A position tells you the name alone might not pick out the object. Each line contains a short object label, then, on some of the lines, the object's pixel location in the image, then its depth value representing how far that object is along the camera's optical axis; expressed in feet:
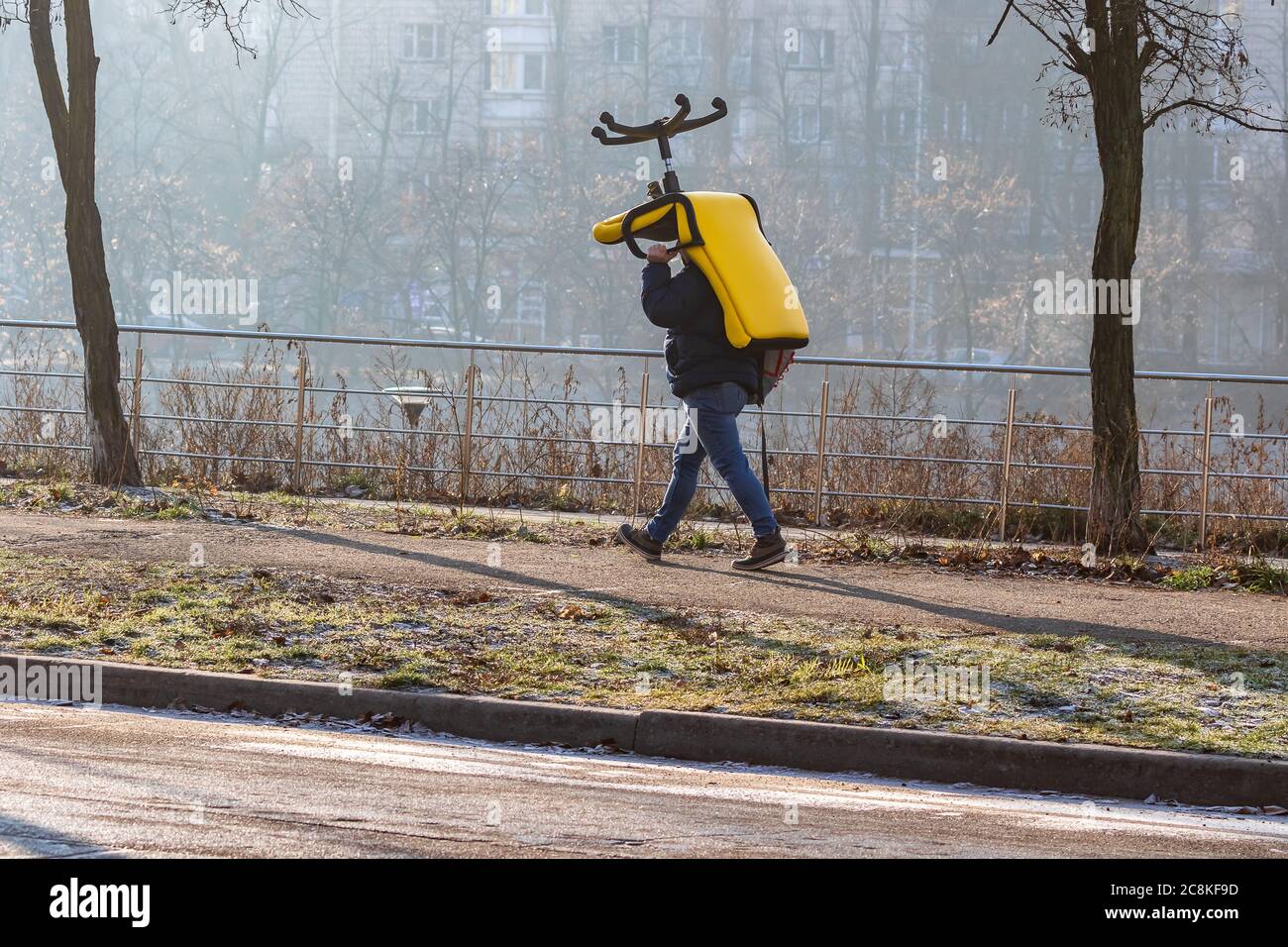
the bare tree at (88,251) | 49.98
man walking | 33.55
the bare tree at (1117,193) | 40.11
